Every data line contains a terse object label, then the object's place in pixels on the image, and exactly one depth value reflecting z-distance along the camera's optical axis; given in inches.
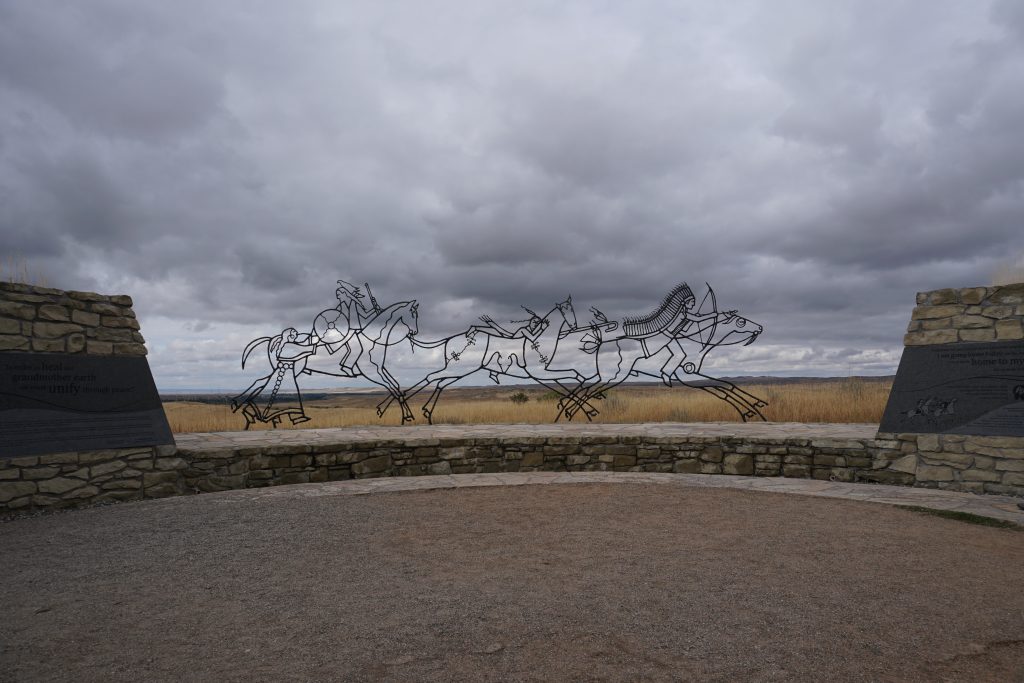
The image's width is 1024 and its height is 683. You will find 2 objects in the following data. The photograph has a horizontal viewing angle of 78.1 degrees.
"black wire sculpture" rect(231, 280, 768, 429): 450.3
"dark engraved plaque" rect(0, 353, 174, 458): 276.3
